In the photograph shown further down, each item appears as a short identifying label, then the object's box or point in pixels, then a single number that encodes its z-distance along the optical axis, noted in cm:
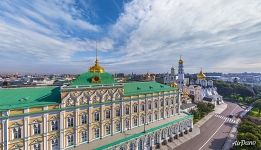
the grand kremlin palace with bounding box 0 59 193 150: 2328
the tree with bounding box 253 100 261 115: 7122
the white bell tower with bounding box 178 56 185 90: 8219
